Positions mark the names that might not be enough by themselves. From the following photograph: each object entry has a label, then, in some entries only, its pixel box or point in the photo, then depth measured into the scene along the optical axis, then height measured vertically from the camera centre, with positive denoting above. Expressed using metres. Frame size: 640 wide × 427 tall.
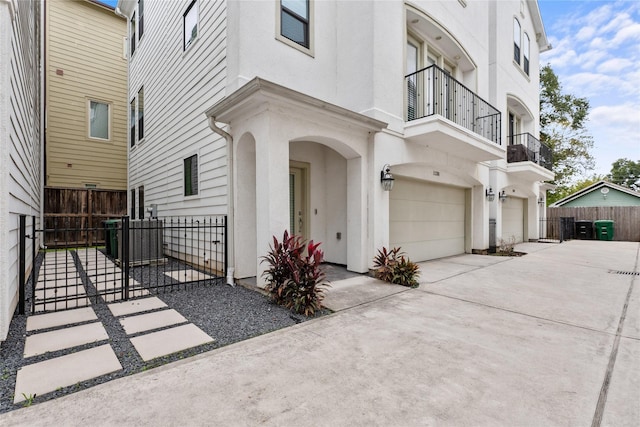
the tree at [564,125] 19.56 +6.05
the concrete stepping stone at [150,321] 3.27 -1.23
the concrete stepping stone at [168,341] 2.72 -1.24
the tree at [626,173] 41.06 +5.84
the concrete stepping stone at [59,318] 3.31 -1.22
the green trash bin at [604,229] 14.90 -0.72
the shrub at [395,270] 5.38 -1.02
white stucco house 5.14 +1.78
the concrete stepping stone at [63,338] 2.77 -1.23
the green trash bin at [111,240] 7.22 -0.64
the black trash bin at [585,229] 15.56 -0.76
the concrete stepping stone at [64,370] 2.15 -1.24
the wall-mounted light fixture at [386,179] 5.93 +0.73
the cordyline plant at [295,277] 3.85 -0.83
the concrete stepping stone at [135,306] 3.82 -1.23
